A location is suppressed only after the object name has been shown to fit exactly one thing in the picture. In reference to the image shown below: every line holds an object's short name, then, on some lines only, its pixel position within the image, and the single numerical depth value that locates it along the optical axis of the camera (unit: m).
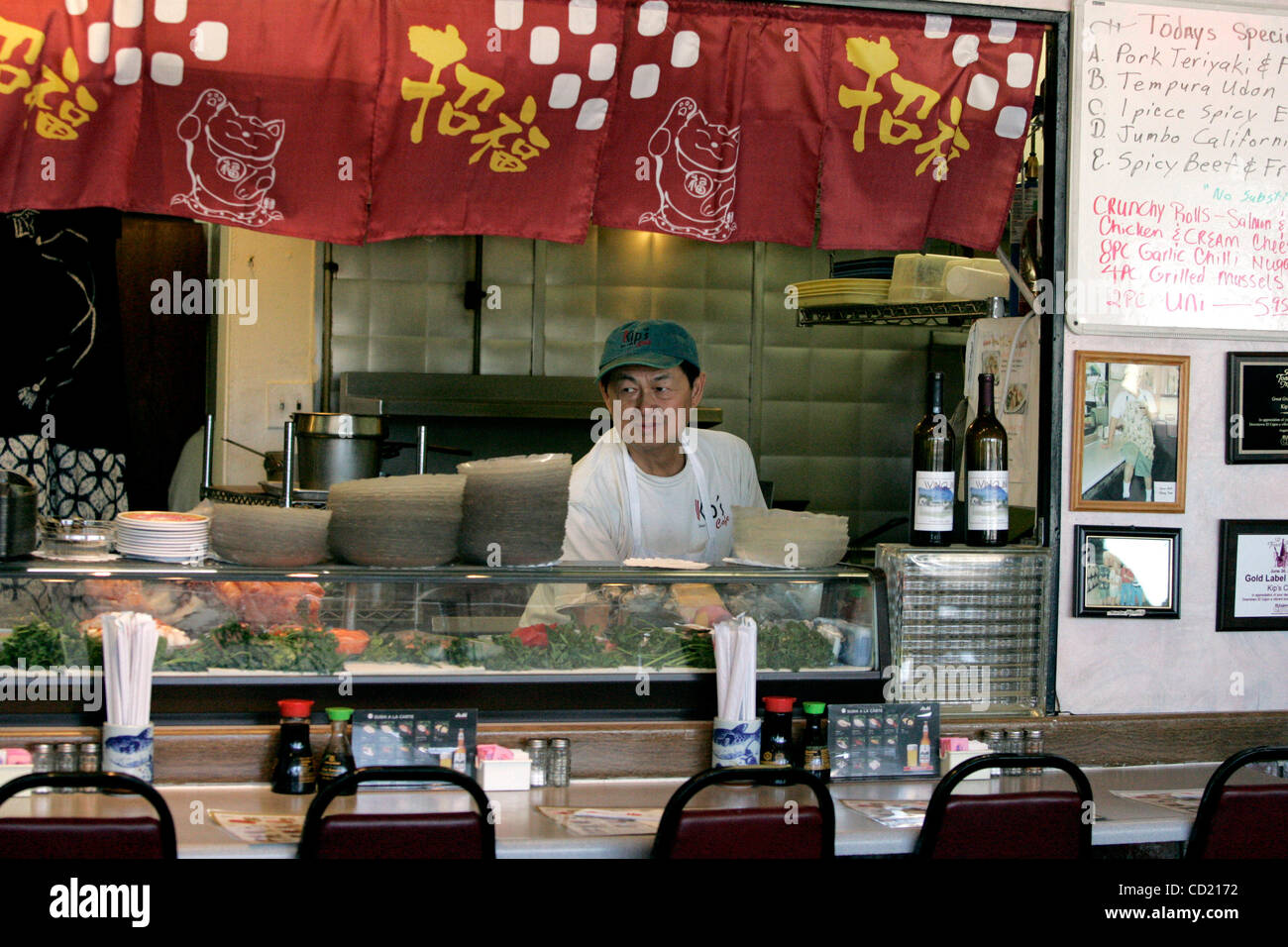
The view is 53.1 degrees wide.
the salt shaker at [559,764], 3.21
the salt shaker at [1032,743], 3.57
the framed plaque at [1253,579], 3.87
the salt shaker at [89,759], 2.99
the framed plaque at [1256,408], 3.85
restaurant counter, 2.69
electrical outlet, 6.93
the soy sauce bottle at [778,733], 3.31
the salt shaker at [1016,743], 3.55
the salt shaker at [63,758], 2.96
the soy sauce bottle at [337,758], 3.02
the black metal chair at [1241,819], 2.92
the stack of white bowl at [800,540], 3.57
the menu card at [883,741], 3.36
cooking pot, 4.04
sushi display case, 3.11
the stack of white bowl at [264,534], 3.17
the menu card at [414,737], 3.06
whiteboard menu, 3.75
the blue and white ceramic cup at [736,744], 3.24
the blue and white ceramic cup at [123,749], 2.96
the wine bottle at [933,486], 3.59
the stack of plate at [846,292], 5.39
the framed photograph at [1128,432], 3.78
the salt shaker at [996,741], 3.57
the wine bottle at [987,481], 3.66
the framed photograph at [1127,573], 3.79
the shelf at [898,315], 4.94
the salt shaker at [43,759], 2.92
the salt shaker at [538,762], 3.20
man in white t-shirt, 4.58
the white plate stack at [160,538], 3.20
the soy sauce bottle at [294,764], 3.03
